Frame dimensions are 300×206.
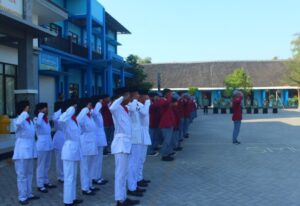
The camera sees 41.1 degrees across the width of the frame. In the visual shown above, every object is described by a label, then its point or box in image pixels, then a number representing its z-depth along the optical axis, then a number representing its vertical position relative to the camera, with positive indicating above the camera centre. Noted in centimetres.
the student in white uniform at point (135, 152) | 718 -97
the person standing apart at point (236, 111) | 1369 -42
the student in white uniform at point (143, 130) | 751 -58
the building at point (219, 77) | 4988 +294
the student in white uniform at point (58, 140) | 787 -81
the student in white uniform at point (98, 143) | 794 -87
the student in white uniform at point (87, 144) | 710 -80
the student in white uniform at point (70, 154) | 636 -87
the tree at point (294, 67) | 4544 +375
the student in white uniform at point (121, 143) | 631 -69
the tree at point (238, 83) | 4341 +179
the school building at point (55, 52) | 1213 +212
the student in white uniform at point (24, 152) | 675 -88
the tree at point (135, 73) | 3478 +238
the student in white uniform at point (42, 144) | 762 -84
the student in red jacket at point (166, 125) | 1059 -67
